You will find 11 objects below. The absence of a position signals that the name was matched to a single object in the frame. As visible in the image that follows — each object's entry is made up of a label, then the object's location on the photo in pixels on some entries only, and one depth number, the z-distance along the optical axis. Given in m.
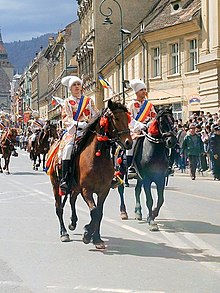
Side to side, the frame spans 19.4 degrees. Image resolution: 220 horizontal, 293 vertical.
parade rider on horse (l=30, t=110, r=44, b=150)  28.38
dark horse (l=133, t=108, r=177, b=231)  10.78
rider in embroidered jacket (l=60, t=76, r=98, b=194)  9.59
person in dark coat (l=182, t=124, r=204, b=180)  22.53
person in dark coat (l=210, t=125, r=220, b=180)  21.31
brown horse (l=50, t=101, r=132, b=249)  8.96
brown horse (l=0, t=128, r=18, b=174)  26.28
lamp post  33.44
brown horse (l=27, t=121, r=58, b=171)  27.00
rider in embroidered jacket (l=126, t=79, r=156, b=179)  11.70
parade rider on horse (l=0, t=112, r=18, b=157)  28.98
